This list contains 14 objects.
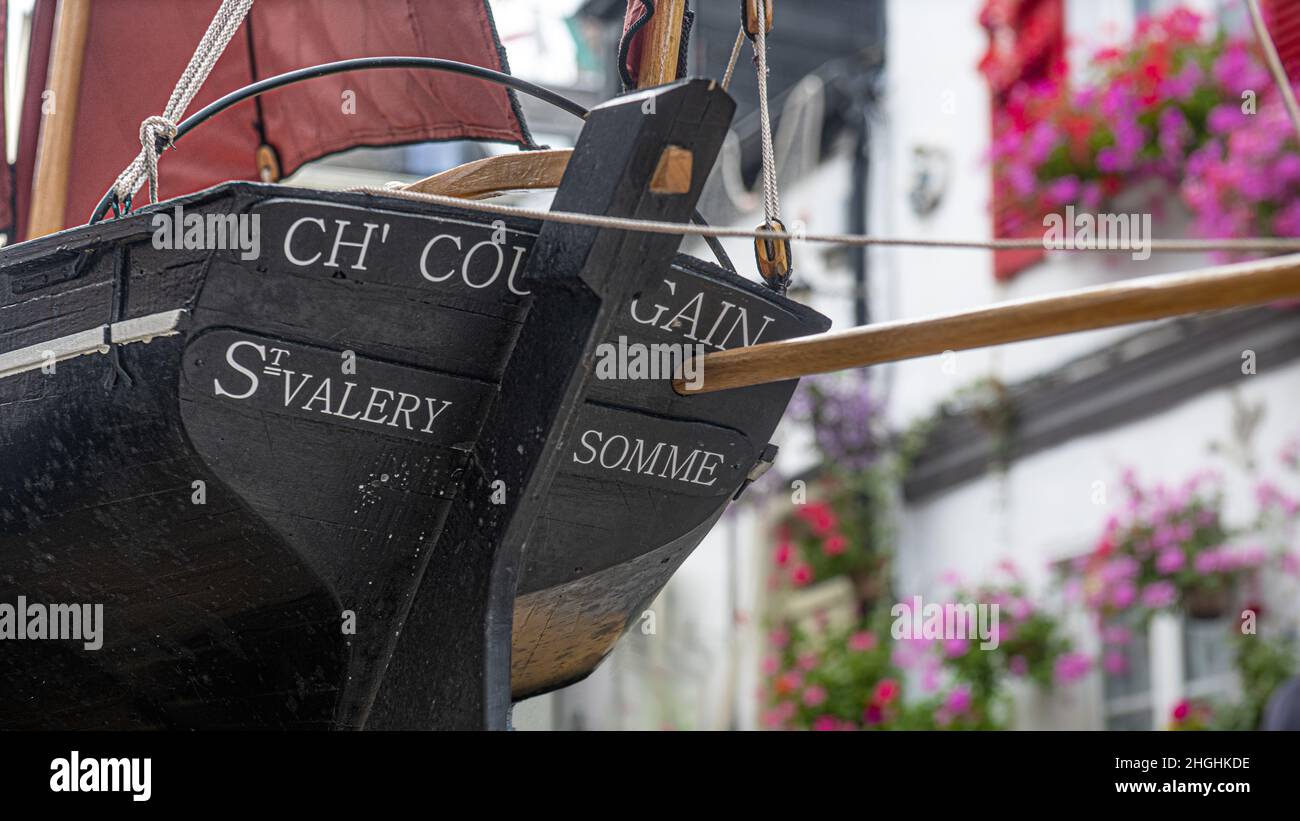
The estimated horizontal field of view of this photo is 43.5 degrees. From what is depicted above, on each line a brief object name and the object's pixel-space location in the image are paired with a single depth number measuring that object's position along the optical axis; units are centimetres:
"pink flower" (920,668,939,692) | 723
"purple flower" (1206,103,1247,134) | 623
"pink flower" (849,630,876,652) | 788
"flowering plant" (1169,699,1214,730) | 586
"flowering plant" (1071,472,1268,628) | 611
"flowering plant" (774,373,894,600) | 855
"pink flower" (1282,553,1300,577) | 587
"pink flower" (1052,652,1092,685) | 675
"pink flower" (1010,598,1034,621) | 706
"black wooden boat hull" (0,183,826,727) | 253
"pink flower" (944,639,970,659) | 716
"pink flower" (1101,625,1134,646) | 660
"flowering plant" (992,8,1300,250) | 598
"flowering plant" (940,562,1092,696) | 695
